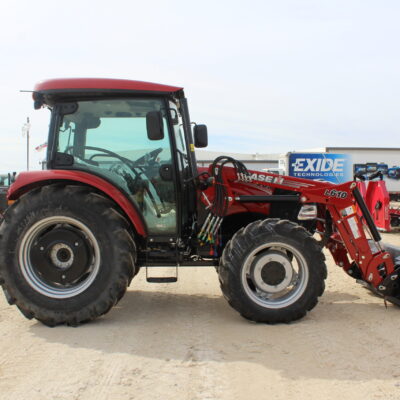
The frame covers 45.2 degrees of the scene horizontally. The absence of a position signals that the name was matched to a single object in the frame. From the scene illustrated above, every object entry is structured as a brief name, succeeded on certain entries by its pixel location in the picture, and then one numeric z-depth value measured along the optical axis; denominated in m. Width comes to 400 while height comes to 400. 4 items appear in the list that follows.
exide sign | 23.59
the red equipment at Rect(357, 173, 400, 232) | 12.43
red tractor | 4.68
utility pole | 22.77
